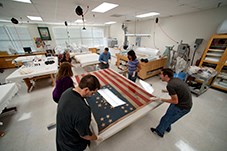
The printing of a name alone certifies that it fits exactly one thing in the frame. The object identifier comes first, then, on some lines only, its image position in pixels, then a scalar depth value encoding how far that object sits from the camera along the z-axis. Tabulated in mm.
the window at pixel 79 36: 8133
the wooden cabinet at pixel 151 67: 3618
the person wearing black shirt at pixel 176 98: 1301
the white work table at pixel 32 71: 2654
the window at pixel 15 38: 6170
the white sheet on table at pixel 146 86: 2051
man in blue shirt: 3895
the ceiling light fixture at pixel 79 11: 2188
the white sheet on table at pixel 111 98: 1478
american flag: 1220
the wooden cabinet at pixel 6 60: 5406
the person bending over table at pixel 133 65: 2488
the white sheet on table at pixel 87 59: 4129
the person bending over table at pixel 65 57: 3379
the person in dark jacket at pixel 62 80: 1550
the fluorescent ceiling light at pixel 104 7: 2708
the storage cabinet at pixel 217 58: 2891
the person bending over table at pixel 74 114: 784
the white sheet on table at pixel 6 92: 1709
